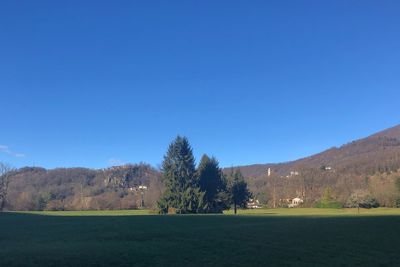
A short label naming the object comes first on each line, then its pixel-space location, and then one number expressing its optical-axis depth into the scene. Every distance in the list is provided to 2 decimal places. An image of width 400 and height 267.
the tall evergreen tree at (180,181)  80.88
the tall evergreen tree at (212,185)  85.62
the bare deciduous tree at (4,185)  101.38
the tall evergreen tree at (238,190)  91.25
